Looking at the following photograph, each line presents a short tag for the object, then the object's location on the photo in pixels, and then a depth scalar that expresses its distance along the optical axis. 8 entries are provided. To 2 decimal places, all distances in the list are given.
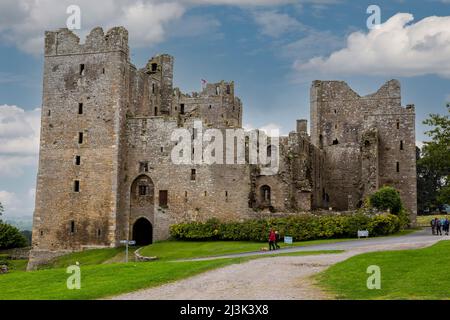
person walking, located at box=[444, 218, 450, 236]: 48.06
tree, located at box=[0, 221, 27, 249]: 68.31
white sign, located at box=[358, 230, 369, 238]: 45.79
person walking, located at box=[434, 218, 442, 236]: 48.16
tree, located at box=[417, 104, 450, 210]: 53.25
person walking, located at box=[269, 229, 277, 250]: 40.69
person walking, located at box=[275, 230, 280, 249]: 41.72
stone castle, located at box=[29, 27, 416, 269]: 53.56
